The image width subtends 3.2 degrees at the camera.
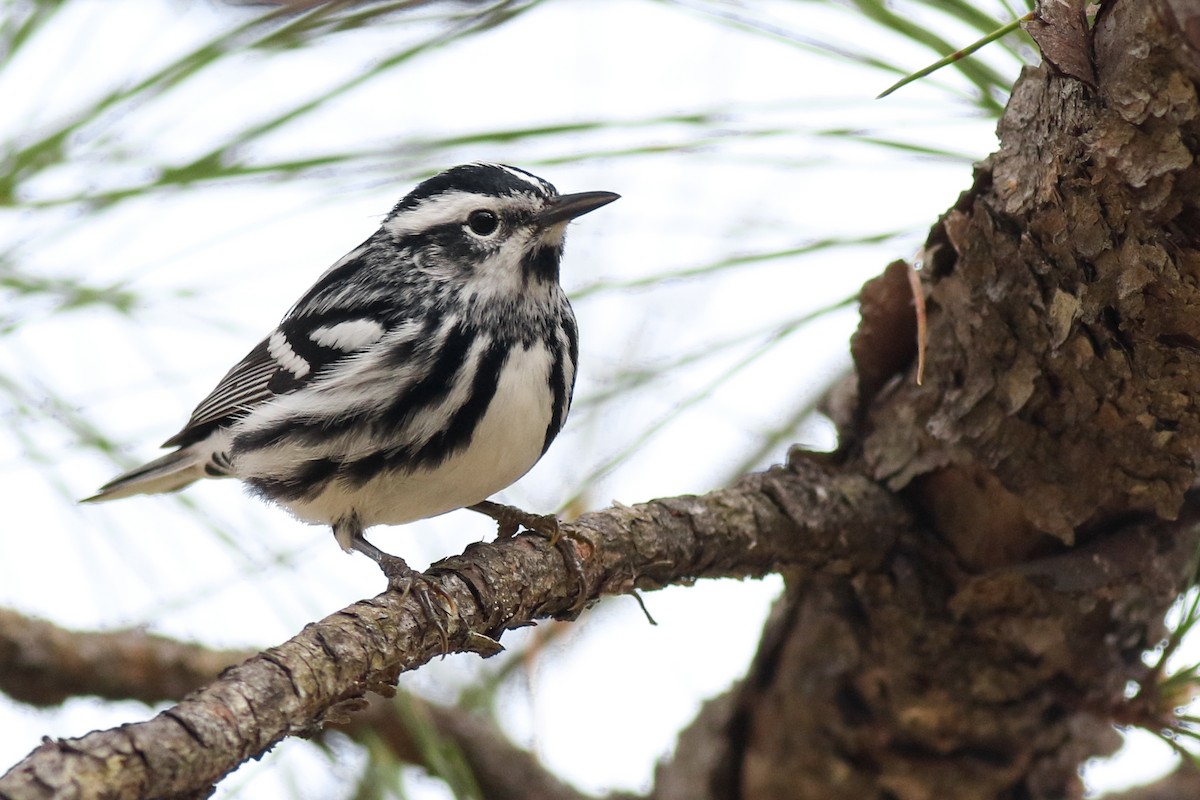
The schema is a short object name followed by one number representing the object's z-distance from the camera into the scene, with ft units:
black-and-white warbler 11.85
